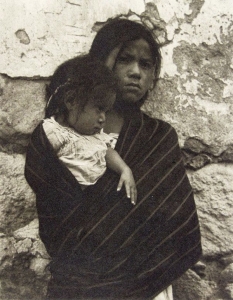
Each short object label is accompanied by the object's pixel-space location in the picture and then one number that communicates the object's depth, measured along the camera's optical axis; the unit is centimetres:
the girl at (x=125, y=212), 147
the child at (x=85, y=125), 146
